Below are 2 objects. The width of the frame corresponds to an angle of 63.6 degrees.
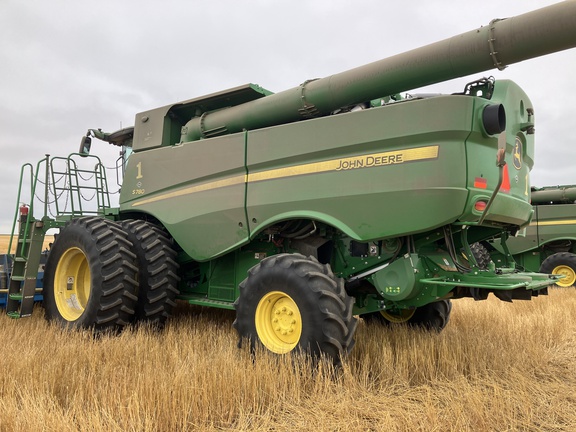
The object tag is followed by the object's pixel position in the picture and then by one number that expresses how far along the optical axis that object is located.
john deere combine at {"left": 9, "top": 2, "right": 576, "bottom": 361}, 3.39
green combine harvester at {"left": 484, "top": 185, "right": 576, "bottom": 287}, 10.79
